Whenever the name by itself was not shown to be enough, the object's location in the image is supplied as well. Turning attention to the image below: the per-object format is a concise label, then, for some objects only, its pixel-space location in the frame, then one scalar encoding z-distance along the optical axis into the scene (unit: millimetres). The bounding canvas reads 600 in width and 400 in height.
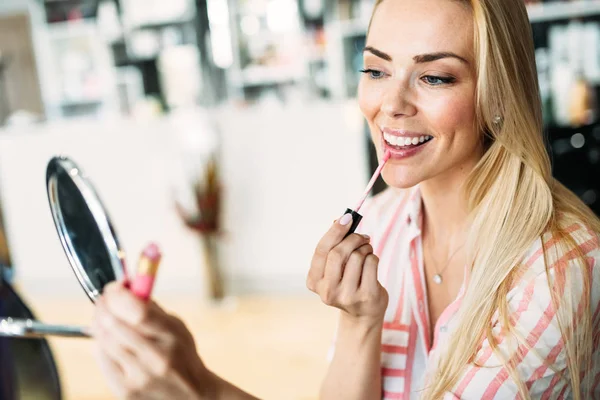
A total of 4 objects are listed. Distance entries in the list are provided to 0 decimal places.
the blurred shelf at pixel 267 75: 4746
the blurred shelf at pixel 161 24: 4949
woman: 777
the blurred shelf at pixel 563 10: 3191
